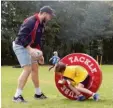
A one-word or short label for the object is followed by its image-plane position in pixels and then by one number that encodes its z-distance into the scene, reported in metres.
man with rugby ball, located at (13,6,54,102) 6.97
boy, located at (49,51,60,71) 21.91
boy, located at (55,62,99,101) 7.24
